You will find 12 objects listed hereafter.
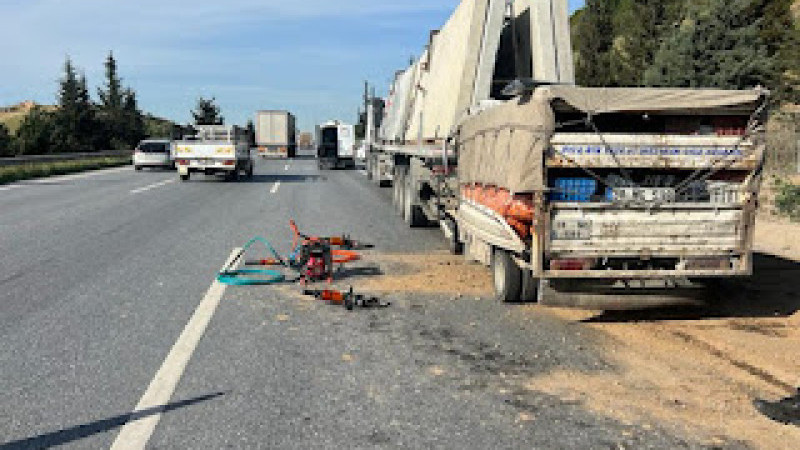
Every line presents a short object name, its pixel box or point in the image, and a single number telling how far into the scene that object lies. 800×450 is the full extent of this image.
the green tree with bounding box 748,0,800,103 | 30.98
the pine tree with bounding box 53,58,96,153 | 46.34
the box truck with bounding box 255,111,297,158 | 55.23
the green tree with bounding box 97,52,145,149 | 50.94
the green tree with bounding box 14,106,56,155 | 43.78
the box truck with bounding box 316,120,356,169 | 39.25
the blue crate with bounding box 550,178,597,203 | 6.07
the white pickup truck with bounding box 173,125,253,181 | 24.00
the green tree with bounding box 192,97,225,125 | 88.00
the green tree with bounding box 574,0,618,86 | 43.00
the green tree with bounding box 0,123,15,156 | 41.55
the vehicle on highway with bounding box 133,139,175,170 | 32.75
